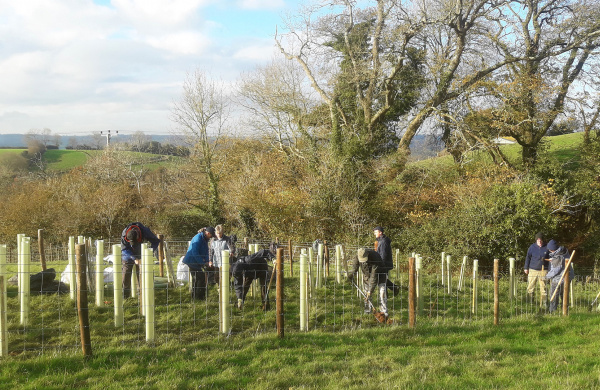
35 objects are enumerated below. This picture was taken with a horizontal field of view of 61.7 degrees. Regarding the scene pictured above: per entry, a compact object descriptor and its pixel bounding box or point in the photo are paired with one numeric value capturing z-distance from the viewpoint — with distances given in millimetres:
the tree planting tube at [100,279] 7816
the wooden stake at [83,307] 5992
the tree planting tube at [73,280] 8508
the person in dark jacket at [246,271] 8383
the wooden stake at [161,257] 11459
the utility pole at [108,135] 39469
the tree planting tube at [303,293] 7469
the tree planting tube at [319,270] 10478
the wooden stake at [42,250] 12258
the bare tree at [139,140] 39875
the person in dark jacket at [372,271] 8648
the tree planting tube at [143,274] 6738
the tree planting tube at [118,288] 7090
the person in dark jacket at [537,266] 11156
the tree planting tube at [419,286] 8728
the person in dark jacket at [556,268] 10484
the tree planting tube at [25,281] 7113
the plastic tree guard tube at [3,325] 5973
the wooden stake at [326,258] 12038
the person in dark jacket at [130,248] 9273
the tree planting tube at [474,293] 9268
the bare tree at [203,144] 28016
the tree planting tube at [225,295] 6812
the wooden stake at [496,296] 8617
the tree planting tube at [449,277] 10811
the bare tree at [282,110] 26797
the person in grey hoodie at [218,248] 9062
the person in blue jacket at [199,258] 9242
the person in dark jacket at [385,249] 9164
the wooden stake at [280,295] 6965
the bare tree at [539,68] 23438
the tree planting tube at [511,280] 10166
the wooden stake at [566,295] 9766
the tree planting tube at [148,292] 6559
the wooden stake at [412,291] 7762
